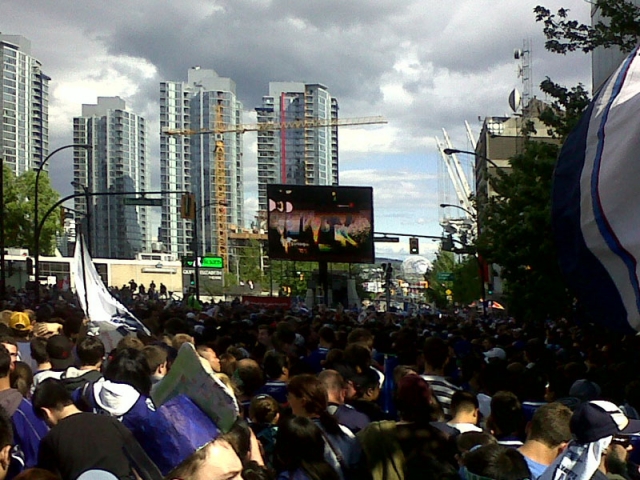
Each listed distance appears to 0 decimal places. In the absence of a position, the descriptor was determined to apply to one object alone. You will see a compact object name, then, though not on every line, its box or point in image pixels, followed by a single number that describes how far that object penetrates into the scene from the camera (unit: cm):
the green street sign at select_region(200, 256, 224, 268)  4956
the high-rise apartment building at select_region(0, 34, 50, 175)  13912
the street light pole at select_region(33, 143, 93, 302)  3566
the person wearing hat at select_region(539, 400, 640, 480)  434
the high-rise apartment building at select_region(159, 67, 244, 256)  17112
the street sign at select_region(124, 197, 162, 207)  3451
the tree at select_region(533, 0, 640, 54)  1455
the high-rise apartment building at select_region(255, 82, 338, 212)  18925
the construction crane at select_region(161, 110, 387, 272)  16241
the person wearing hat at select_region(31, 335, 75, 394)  775
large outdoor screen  3716
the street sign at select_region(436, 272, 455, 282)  6329
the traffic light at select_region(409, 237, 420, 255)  4872
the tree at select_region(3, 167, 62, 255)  7181
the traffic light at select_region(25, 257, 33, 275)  4160
